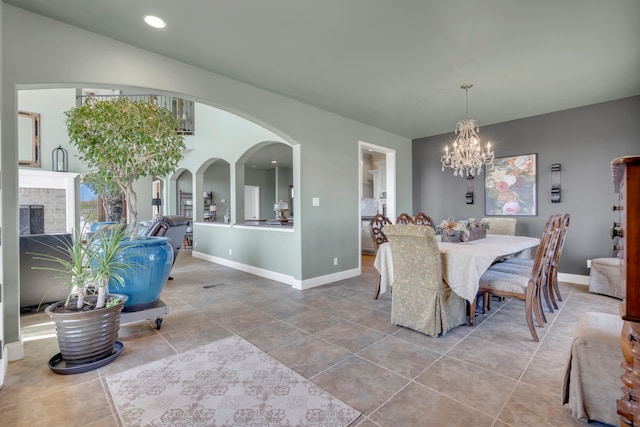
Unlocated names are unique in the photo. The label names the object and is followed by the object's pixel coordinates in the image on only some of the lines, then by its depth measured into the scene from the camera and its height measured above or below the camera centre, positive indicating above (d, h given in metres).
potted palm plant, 2.11 -0.71
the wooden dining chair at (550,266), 3.14 -0.64
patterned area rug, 1.65 -1.14
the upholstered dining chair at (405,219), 4.47 -0.14
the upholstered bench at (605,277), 3.77 -0.90
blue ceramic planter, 2.71 -0.57
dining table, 2.61 -0.46
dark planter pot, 2.09 -0.88
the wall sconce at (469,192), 5.59 +0.32
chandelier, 3.91 +0.78
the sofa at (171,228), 3.90 -0.23
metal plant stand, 2.67 -0.94
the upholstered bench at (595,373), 1.49 -0.85
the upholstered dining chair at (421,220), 4.59 -0.16
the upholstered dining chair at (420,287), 2.64 -0.72
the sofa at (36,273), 3.31 -0.67
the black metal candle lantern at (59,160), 6.45 +1.17
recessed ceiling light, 2.39 +1.56
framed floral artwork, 4.94 +0.38
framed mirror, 6.11 +1.55
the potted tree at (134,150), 2.57 +0.58
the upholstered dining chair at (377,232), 3.83 -0.28
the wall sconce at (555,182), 4.68 +0.41
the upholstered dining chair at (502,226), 4.52 -0.26
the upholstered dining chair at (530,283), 2.64 -0.69
